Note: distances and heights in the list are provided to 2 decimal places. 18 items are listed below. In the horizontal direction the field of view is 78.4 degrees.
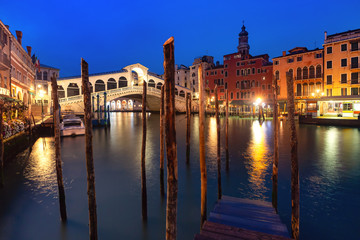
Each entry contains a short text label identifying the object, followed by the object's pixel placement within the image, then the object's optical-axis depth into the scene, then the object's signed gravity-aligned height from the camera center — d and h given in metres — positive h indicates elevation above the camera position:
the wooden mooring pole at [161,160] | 6.03 -1.26
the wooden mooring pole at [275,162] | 5.04 -1.20
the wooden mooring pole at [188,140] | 9.71 -1.23
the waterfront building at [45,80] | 34.60 +6.25
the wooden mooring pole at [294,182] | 3.58 -1.16
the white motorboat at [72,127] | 16.81 -0.85
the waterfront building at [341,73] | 24.95 +4.58
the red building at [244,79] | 36.44 +6.10
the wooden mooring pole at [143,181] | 4.99 -1.53
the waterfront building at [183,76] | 53.53 +9.20
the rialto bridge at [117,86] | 31.23 +4.84
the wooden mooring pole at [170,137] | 2.72 -0.29
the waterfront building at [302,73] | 29.52 +5.40
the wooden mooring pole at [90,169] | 3.47 -0.84
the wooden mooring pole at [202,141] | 4.23 -0.58
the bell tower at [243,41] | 45.68 +14.91
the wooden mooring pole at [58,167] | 4.66 -1.08
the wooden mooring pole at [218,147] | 5.57 -1.02
